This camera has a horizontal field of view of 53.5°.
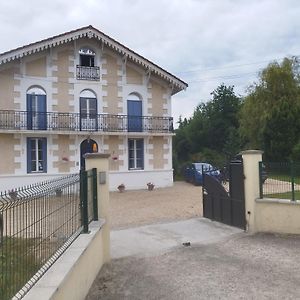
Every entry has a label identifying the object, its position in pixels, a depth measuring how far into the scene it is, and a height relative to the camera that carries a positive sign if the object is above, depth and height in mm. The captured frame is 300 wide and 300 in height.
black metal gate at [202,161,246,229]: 8018 -1220
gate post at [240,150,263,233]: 7692 -669
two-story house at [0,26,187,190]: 14865 +2665
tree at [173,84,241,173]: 29311 +2904
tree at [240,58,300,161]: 22690 +3464
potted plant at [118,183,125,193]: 16055 -1579
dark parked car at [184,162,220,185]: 18275 -996
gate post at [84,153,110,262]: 5761 -448
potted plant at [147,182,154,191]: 16500 -1573
